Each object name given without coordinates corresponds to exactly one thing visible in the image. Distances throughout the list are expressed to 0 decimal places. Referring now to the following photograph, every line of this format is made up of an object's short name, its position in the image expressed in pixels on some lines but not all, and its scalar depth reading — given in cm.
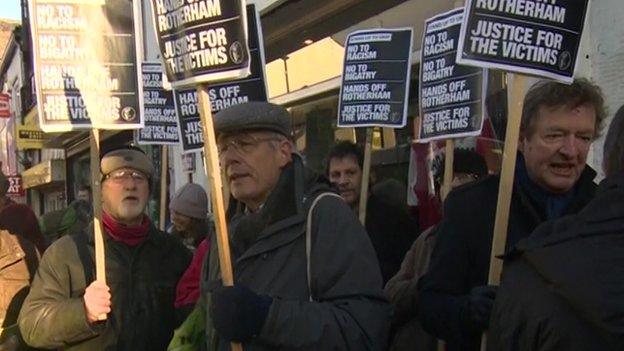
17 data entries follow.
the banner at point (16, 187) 2169
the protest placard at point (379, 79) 491
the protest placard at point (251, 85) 442
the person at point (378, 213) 435
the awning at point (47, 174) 2181
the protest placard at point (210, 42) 266
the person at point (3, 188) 446
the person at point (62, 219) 819
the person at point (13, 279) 354
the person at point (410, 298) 312
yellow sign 1991
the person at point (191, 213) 477
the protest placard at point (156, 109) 624
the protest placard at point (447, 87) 411
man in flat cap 215
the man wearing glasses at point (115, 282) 297
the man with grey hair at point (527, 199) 245
